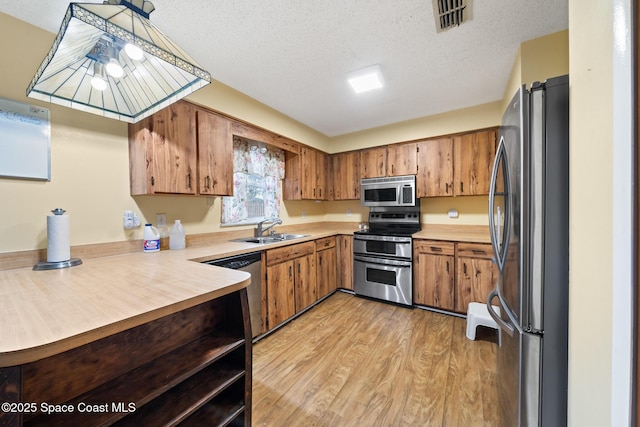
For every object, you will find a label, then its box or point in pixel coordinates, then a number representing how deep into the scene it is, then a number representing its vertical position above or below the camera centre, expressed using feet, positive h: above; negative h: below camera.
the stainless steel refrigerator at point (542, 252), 2.88 -0.55
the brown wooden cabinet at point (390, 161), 10.80 +2.45
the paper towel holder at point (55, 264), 4.40 -0.98
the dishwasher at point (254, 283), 6.66 -2.15
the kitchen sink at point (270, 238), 8.82 -1.05
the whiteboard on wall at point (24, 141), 4.50 +1.49
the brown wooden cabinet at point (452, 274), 8.35 -2.43
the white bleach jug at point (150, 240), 6.16 -0.72
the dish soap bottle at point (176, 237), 6.70 -0.70
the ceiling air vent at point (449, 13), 4.65 +4.15
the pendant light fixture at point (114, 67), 2.76 +2.29
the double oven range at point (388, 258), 9.60 -2.05
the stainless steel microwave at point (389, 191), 10.59 +0.94
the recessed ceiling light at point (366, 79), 6.91 +4.15
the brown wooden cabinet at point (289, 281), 7.64 -2.53
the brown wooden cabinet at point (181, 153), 5.92 +1.70
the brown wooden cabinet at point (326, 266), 10.11 -2.50
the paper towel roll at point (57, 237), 4.52 -0.46
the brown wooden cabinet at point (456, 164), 9.29 +1.93
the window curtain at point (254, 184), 9.07 +1.24
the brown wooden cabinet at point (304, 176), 11.28 +1.79
